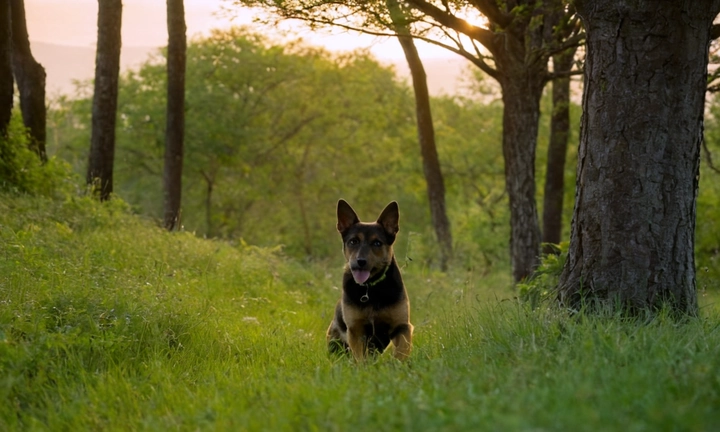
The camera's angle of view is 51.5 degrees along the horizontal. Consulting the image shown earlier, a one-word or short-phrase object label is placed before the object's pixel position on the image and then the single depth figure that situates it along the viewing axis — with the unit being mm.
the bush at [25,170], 14320
